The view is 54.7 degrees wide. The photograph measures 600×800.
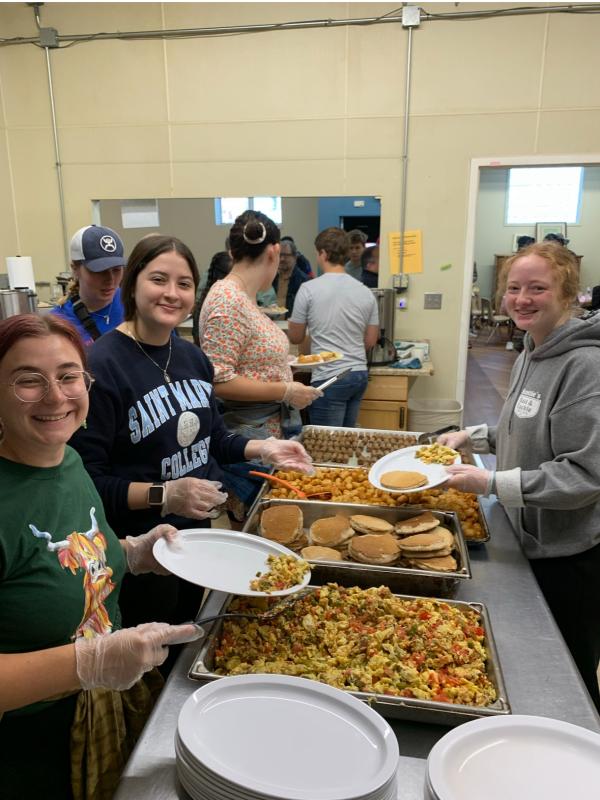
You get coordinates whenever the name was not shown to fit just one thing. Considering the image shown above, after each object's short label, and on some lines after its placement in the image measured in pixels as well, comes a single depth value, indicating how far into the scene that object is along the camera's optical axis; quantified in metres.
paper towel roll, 3.49
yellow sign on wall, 4.23
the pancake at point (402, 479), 1.63
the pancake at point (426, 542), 1.38
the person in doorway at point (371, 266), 4.30
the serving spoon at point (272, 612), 1.13
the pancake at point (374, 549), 1.37
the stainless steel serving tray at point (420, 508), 1.54
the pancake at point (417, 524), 1.49
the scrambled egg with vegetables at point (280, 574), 1.20
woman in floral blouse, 2.05
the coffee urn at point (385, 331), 3.89
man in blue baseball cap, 2.29
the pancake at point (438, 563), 1.34
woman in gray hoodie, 1.43
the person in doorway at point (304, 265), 4.50
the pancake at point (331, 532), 1.47
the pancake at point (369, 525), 1.50
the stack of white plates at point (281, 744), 0.77
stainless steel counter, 0.90
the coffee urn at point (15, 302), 2.51
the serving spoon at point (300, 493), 1.74
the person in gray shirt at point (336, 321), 3.43
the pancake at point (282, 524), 1.49
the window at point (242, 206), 4.35
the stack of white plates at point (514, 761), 0.78
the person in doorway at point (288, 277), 4.28
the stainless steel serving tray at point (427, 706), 0.93
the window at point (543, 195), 9.91
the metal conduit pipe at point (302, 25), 3.68
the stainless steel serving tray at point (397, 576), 1.31
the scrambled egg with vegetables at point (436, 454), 1.79
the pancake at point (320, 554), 1.39
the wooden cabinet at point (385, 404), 3.92
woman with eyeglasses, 0.92
